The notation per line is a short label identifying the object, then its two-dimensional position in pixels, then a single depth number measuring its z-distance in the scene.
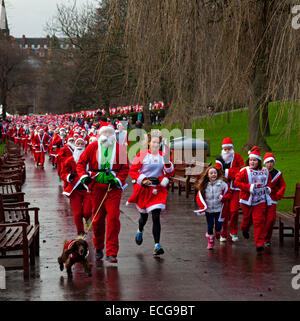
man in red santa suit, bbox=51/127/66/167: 24.66
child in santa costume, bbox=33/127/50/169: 28.72
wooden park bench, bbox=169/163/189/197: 17.05
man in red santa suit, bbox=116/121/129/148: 19.55
